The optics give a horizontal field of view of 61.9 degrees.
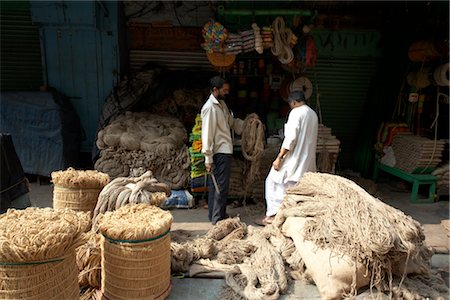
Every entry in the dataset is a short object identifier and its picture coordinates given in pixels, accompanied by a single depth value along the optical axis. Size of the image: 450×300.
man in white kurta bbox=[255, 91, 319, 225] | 5.35
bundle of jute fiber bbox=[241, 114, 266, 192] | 6.00
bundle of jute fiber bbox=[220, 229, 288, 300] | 3.74
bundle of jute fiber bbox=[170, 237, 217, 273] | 4.15
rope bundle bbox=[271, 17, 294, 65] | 6.54
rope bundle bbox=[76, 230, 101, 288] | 3.67
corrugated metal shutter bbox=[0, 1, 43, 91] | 7.93
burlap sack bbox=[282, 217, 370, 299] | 3.52
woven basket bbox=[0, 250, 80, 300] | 2.62
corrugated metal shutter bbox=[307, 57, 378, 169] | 8.58
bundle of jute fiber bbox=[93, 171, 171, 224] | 4.19
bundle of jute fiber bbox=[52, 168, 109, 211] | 4.44
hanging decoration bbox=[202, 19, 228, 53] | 6.53
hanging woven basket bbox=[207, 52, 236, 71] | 6.80
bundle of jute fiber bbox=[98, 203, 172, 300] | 3.29
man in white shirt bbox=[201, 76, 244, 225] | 5.40
